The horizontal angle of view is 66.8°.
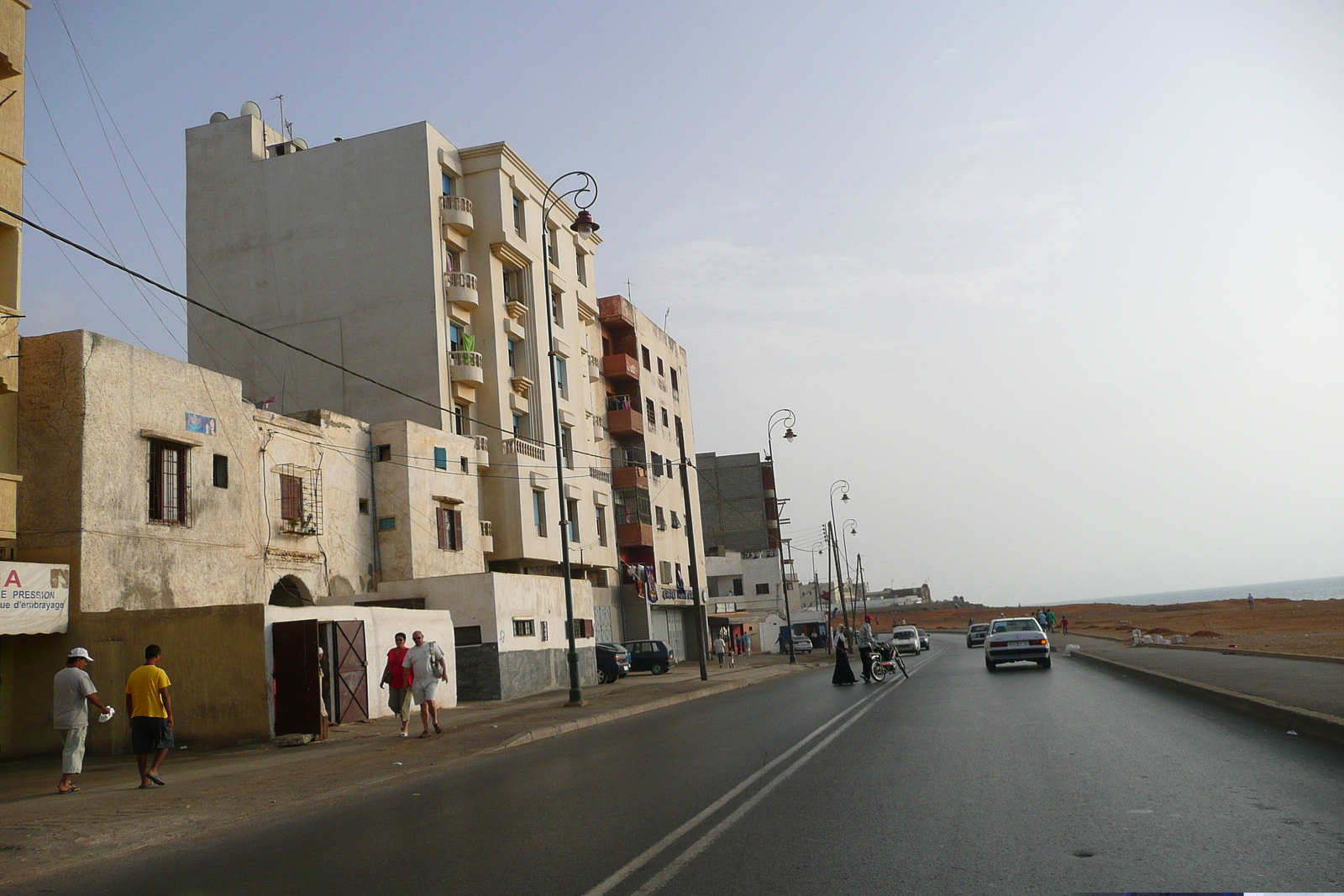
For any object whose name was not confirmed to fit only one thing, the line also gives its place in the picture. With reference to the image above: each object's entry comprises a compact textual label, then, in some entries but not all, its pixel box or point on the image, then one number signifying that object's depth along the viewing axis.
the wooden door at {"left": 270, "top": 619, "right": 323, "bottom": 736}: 18.95
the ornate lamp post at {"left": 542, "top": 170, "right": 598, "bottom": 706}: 23.48
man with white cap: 13.22
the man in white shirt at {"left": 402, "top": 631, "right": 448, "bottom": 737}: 18.55
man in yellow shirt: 13.18
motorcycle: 28.67
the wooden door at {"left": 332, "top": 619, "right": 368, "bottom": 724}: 22.12
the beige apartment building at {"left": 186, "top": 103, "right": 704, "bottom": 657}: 38.66
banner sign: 18.03
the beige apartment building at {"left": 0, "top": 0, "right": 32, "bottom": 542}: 19.31
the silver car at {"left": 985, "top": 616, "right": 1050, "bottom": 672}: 29.30
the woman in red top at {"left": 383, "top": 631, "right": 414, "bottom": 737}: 18.98
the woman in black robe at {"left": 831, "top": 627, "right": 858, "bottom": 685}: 27.73
